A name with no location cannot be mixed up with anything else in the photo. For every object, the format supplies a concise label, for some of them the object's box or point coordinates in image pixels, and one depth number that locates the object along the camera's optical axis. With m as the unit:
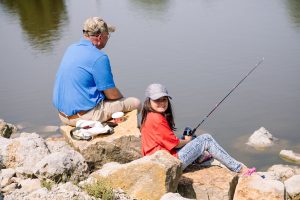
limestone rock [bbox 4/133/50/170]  5.17
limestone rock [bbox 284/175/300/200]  6.52
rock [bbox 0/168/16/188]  4.44
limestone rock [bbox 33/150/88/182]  4.53
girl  5.01
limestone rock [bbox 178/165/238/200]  4.89
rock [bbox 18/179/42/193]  4.40
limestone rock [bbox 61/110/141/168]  5.54
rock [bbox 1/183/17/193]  4.29
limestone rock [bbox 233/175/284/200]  4.84
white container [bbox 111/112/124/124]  6.07
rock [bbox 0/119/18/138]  8.63
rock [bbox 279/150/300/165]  8.45
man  5.95
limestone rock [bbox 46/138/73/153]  5.57
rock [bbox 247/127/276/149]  8.98
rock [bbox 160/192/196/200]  3.89
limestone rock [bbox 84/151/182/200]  4.36
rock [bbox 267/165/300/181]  7.74
